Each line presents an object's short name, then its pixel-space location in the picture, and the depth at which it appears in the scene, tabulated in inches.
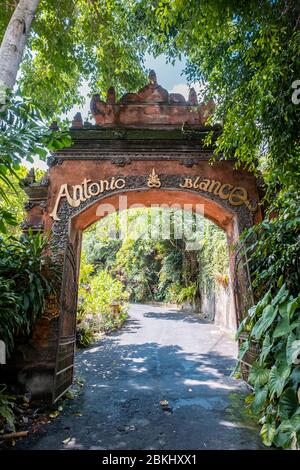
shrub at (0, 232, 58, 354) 135.3
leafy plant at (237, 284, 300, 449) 87.7
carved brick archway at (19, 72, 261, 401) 191.5
